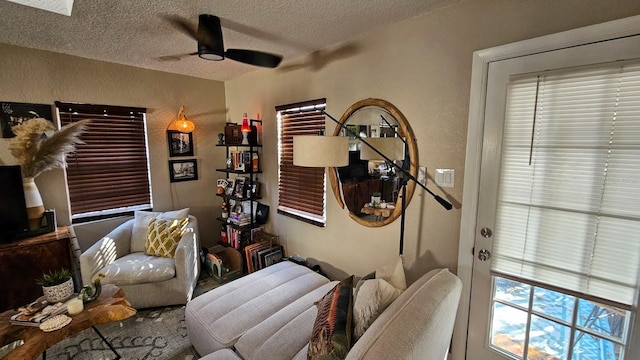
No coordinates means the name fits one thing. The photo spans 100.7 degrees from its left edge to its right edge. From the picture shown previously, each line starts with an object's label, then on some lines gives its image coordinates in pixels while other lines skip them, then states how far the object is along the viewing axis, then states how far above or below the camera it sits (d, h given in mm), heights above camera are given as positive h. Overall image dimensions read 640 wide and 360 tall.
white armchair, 2373 -1101
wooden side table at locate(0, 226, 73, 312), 2227 -990
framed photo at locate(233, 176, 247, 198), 3302 -456
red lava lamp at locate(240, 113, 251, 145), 3069 +245
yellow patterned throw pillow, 2686 -881
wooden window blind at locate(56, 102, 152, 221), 2850 -148
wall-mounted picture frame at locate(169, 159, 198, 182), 3431 -250
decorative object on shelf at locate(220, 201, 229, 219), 3448 -777
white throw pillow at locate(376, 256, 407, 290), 1562 -741
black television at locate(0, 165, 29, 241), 2270 -479
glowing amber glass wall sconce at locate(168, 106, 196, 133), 3182 +323
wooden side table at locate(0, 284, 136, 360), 1423 -1037
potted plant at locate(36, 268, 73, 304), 1696 -885
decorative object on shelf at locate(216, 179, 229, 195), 3496 -456
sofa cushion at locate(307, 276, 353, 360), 1173 -823
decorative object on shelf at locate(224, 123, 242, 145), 3143 +202
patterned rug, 1976 -1513
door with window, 1278 -293
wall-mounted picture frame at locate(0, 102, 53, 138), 2443 +340
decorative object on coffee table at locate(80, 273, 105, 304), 1750 -956
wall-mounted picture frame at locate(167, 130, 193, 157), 3373 +100
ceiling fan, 1825 +742
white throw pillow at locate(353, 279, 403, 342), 1271 -760
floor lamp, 1673 +4
